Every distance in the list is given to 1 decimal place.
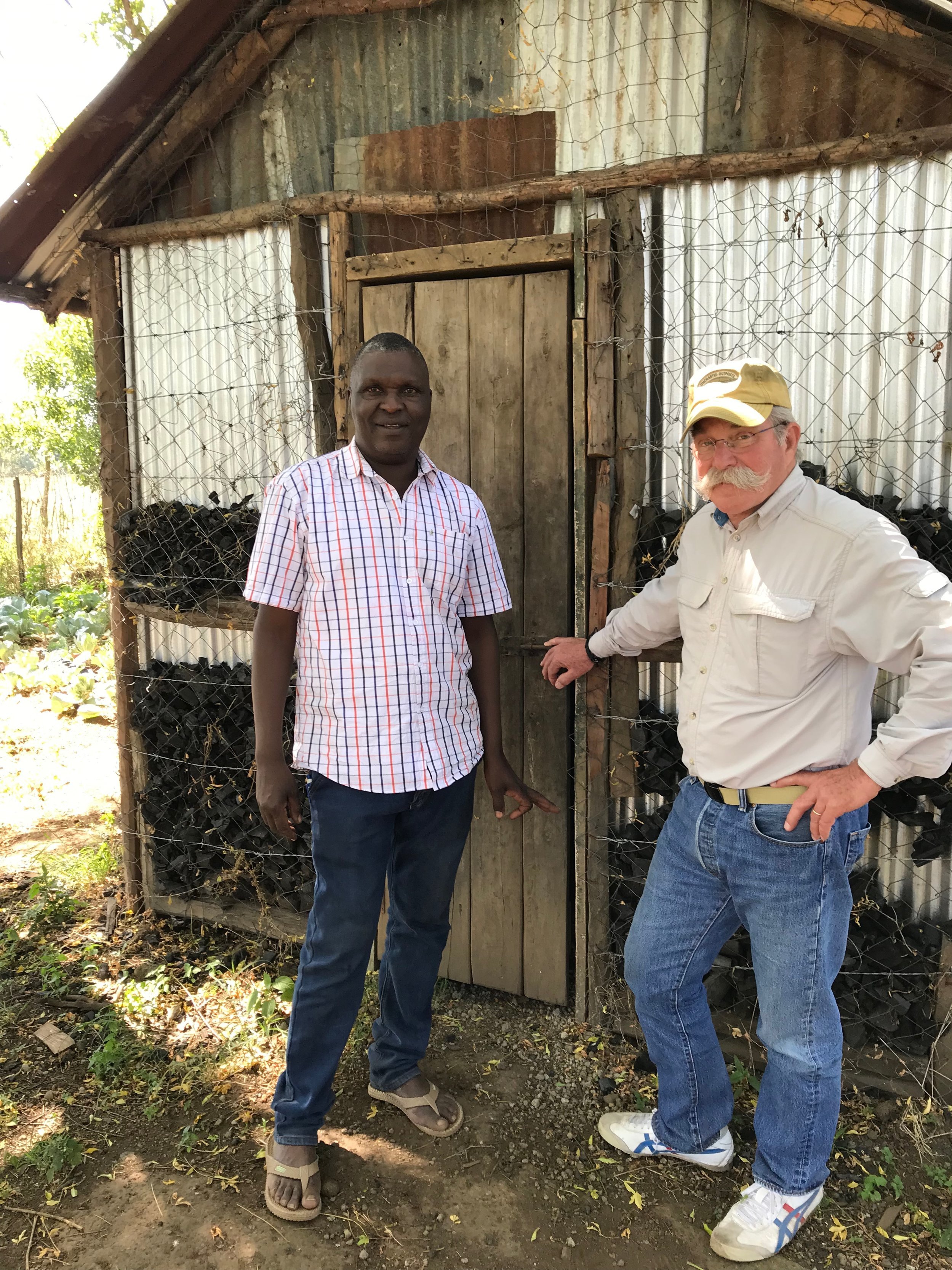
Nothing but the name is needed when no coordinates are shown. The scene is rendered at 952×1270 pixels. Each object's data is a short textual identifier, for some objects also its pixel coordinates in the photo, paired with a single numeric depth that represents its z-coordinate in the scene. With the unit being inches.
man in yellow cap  84.7
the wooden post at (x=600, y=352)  127.1
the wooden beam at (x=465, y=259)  128.9
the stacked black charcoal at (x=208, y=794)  160.7
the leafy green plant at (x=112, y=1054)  132.8
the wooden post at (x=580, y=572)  127.7
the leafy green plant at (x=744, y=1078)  127.7
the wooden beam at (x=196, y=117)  144.3
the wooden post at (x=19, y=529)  520.7
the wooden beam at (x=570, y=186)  113.5
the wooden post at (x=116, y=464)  161.5
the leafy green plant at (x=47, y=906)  176.1
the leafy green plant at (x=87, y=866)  189.5
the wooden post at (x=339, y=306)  140.1
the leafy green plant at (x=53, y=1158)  114.1
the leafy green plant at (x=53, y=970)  155.0
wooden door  134.6
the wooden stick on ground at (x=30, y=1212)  106.4
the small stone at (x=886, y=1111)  121.4
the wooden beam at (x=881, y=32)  112.4
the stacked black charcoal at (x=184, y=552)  154.6
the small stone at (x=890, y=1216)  104.9
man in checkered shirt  99.5
